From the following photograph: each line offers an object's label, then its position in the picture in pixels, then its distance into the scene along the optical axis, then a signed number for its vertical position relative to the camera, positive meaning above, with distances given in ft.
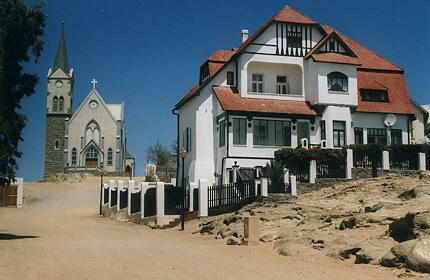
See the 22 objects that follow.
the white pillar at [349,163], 98.37 +3.80
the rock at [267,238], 61.79 -5.64
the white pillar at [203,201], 91.35 -2.57
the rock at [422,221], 45.85 -2.81
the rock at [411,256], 39.70 -4.99
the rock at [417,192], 62.06 -0.71
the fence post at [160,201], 93.61 -2.57
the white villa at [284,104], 118.83 +17.54
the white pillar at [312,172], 96.17 +2.21
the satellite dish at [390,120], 126.52 +14.23
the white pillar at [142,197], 101.14 -2.09
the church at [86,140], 263.70 +20.98
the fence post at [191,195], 95.35 -1.70
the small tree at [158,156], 290.03 +15.07
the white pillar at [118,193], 120.16 -1.66
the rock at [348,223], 56.29 -3.70
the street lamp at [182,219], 85.58 -5.07
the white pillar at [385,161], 99.60 +4.20
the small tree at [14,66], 69.77 +14.74
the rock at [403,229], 46.75 -3.57
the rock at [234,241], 62.82 -6.06
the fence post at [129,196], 110.73 -2.10
